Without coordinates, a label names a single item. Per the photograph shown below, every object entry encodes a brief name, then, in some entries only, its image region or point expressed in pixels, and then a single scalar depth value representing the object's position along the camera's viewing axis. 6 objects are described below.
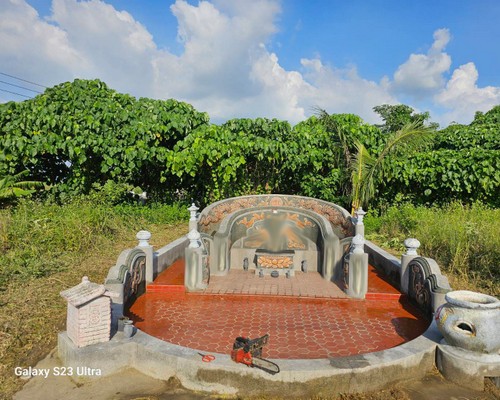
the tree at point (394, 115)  29.68
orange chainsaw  3.80
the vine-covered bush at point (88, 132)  12.27
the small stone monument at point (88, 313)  4.18
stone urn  4.05
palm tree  12.11
